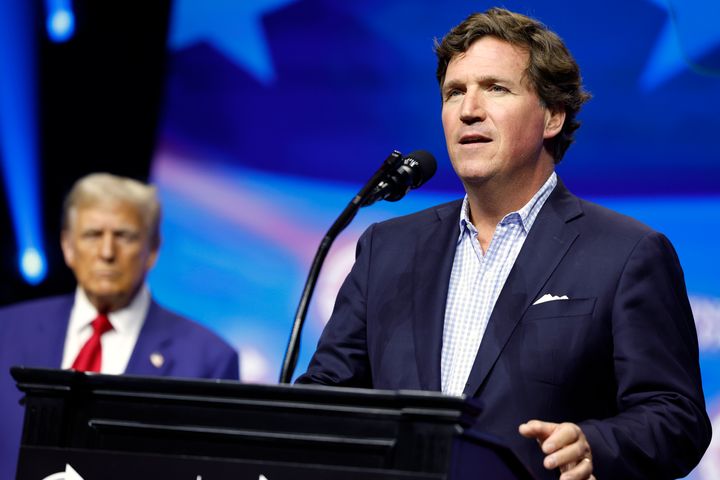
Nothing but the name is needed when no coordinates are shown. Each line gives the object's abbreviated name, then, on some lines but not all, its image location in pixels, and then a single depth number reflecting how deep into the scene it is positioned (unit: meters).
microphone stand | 4.33
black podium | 3.23
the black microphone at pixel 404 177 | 4.71
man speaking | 4.32
